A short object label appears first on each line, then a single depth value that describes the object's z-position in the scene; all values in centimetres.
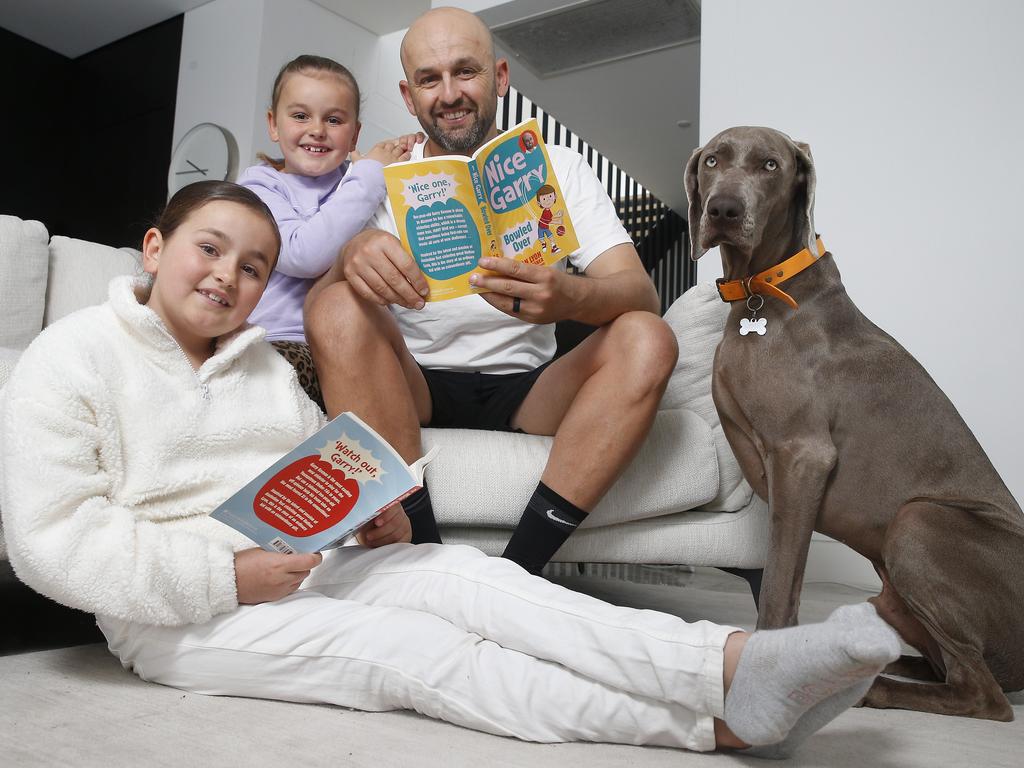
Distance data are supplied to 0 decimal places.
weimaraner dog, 123
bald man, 133
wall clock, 423
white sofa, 154
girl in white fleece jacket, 85
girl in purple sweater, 161
